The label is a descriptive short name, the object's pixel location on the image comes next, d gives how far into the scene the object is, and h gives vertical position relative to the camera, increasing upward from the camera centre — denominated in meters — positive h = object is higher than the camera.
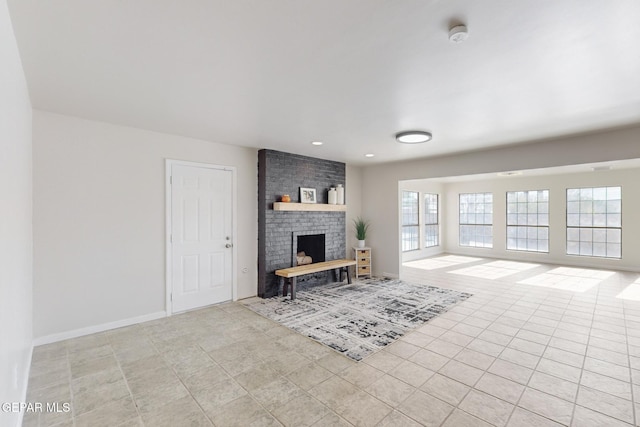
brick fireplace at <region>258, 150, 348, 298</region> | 4.88 -0.08
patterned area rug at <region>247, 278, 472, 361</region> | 3.24 -1.41
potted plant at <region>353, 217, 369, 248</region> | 6.38 -0.46
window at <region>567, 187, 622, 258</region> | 6.87 -0.26
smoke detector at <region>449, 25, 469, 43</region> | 1.66 +1.04
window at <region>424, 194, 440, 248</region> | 9.05 -0.30
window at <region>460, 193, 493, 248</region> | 8.80 -0.26
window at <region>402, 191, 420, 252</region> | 8.37 -0.28
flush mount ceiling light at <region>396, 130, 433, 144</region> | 3.83 +1.01
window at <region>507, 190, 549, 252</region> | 7.81 -0.25
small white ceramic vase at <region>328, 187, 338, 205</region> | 5.84 +0.32
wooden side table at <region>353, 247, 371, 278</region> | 6.27 -1.07
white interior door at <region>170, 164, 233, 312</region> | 4.09 -0.36
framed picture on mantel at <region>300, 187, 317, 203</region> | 5.42 +0.32
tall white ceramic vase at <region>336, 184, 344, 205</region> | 6.03 +0.38
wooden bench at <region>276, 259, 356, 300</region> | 4.72 -1.00
